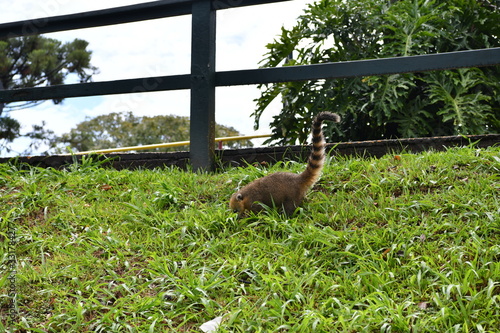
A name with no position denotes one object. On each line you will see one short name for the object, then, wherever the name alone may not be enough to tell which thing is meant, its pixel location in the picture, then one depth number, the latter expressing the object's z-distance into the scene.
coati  3.97
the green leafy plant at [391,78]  6.46
